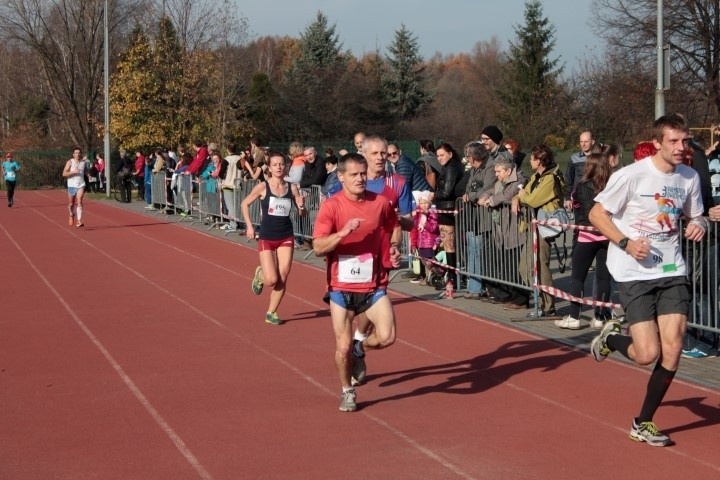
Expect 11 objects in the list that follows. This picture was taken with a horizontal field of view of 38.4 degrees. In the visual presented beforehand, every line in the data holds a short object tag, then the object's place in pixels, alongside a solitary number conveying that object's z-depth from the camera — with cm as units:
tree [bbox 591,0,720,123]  3791
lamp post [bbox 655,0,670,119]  1873
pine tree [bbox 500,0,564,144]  5969
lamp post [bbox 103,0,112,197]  4019
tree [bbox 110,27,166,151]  4616
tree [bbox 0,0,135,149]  5641
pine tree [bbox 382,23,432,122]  6775
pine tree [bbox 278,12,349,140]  6272
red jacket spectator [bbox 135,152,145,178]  3819
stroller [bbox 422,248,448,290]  1407
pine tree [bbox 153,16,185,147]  4628
